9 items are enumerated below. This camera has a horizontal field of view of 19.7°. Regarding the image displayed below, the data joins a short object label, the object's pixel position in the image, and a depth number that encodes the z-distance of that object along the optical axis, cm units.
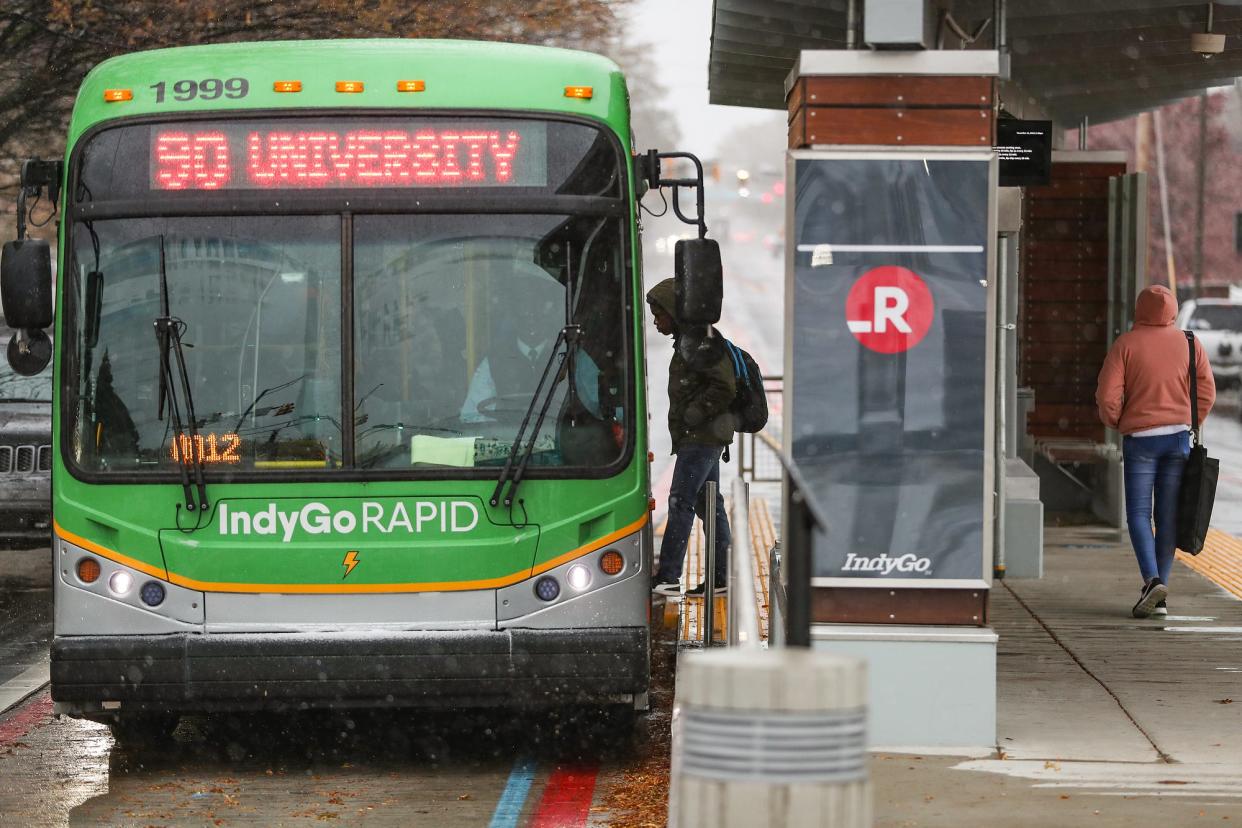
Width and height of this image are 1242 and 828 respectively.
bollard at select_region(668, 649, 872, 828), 753
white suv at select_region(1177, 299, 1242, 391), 7128
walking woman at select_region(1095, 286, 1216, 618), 2005
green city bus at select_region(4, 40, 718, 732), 1424
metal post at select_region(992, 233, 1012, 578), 2140
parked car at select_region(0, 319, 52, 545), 2536
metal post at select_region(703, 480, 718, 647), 1718
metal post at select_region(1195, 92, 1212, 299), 8978
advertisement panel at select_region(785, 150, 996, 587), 1371
